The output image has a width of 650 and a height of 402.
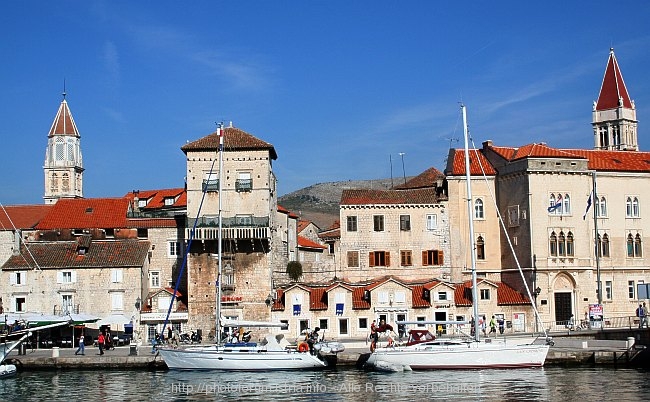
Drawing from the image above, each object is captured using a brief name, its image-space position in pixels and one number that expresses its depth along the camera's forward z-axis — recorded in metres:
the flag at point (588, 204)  68.42
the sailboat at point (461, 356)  49.59
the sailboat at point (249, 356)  50.56
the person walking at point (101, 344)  55.22
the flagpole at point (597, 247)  68.27
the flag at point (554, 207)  68.50
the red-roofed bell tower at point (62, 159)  124.50
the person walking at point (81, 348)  55.34
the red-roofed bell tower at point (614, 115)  112.44
